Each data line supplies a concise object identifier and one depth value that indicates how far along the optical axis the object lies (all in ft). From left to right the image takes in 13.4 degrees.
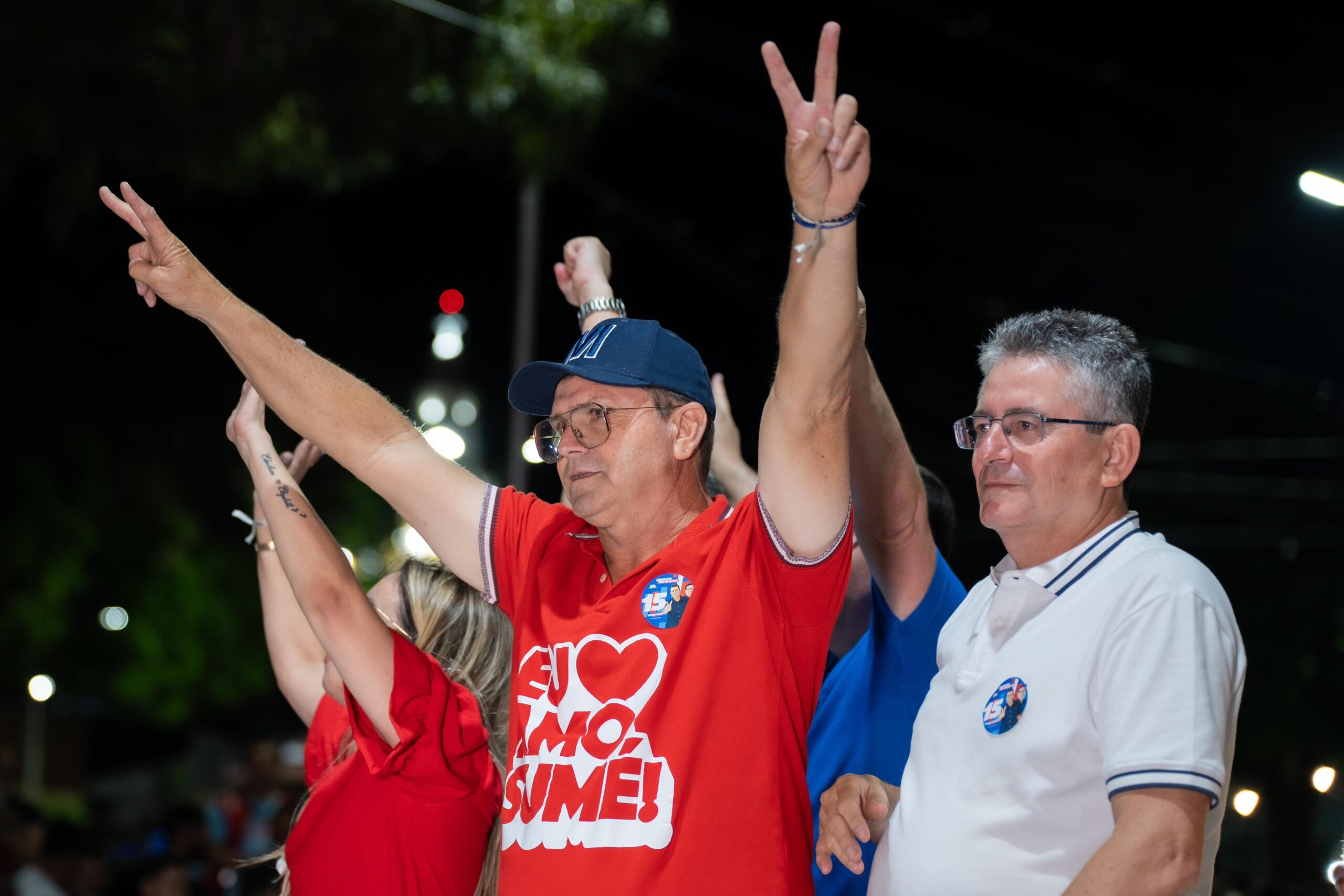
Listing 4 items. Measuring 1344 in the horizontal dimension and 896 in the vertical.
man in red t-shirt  21.20
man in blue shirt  22.54
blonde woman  22.54
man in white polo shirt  20.60
